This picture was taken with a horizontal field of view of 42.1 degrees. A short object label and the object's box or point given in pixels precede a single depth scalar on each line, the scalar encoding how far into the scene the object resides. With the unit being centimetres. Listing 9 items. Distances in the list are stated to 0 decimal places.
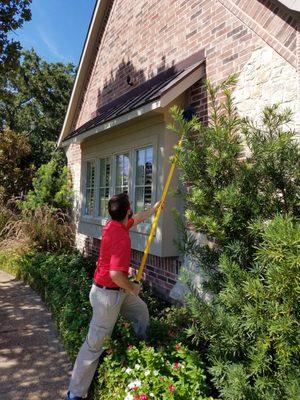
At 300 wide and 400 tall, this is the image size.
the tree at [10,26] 813
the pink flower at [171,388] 289
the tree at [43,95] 2688
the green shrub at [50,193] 1102
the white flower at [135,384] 313
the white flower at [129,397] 304
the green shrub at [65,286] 457
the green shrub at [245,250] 242
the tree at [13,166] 1502
